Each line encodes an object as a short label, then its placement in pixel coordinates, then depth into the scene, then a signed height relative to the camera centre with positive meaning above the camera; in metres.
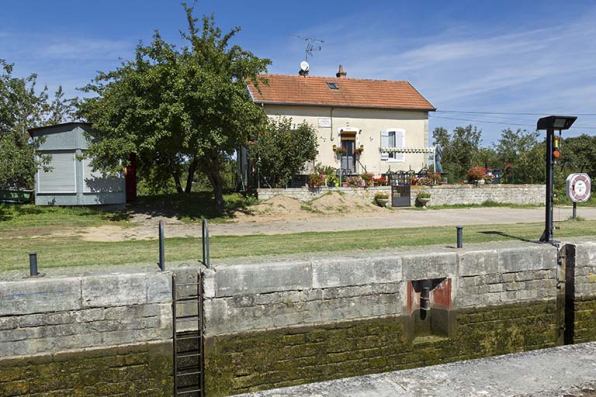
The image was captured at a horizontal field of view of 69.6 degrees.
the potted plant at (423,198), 20.59 -0.65
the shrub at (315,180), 19.33 +0.23
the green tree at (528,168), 24.62 +0.94
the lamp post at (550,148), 8.84 +0.75
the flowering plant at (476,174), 22.73 +0.54
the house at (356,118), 23.50 +3.80
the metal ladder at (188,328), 6.21 -2.10
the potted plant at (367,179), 20.77 +0.28
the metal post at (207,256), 6.73 -1.14
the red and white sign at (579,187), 11.24 -0.10
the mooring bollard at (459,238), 8.26 -1.04
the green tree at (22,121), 13.48 +3.02
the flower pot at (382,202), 19.92 -0.80
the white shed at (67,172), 15.91 +0.55
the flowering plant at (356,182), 20.64 +0.14
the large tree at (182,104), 14.10 +2.80
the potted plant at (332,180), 20.60 +0.24
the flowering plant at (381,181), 21.18 +0.18
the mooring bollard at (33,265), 6.05 -1.10
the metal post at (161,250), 6.53 -0.99
